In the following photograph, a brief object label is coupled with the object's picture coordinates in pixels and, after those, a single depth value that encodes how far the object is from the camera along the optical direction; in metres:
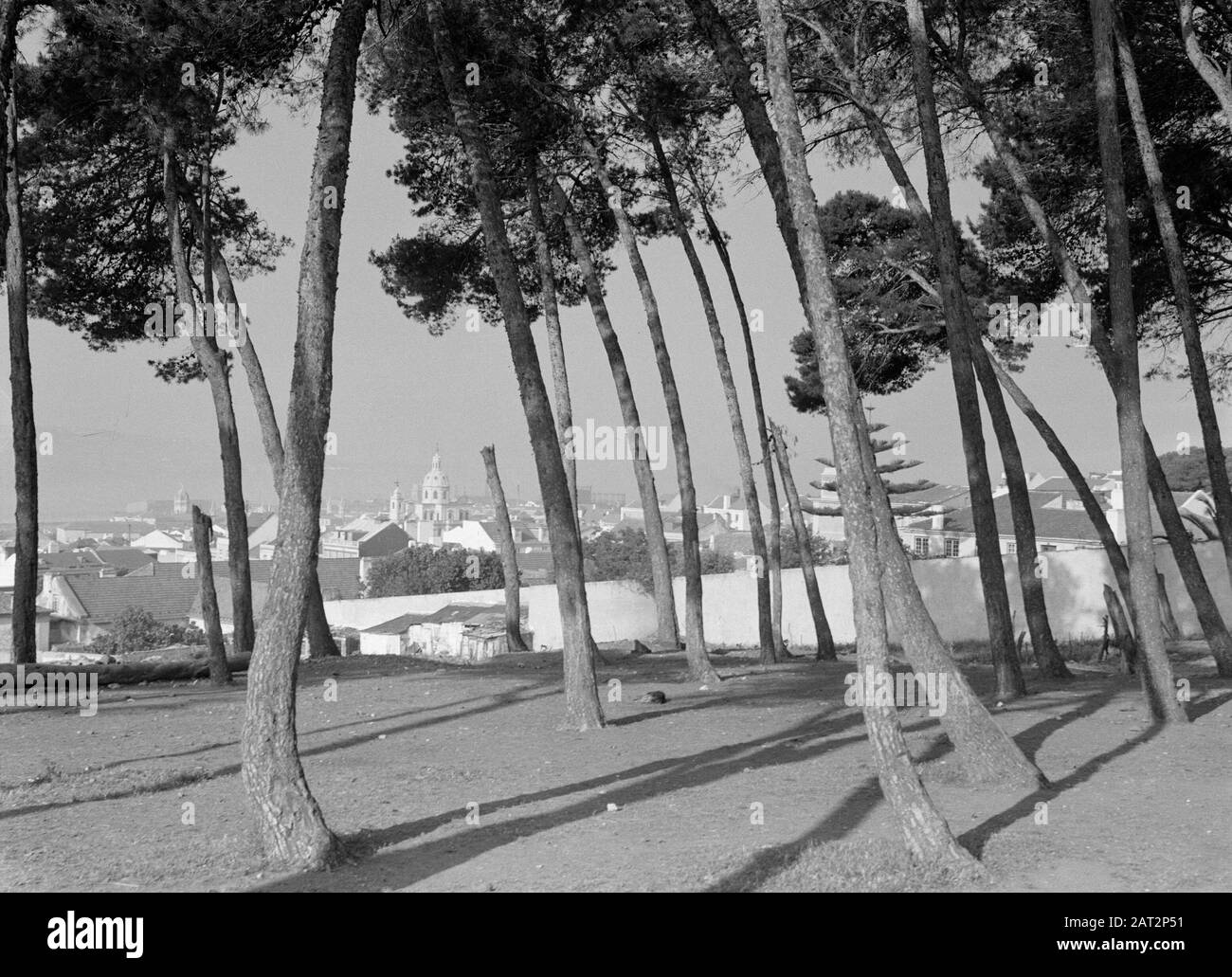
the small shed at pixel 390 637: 43.47
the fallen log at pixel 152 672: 15.62
